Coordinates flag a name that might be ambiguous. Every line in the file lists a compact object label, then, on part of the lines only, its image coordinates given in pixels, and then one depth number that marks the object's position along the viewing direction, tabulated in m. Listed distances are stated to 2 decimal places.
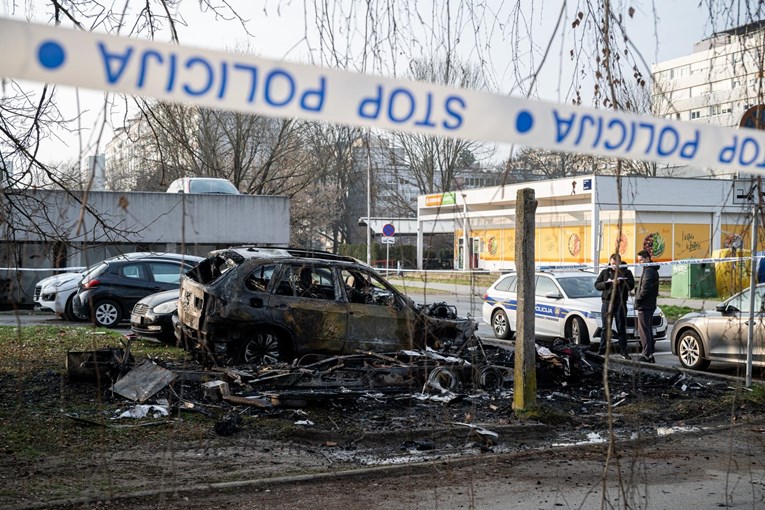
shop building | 34.12
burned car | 10.66
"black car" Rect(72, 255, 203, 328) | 17.92
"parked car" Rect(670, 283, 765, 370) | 12.80
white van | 28.23
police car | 15.82
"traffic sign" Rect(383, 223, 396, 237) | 21.44
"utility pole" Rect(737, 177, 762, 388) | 4.01
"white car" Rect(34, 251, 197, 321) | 19.27
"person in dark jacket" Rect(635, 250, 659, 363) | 14.07
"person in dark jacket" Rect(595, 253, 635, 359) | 12.96
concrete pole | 8.93
